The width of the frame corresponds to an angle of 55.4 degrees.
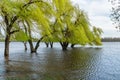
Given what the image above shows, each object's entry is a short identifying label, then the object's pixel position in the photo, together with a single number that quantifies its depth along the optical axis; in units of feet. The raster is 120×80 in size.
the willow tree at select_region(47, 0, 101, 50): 70.20
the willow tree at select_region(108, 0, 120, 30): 11.83
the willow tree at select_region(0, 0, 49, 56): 40.69
